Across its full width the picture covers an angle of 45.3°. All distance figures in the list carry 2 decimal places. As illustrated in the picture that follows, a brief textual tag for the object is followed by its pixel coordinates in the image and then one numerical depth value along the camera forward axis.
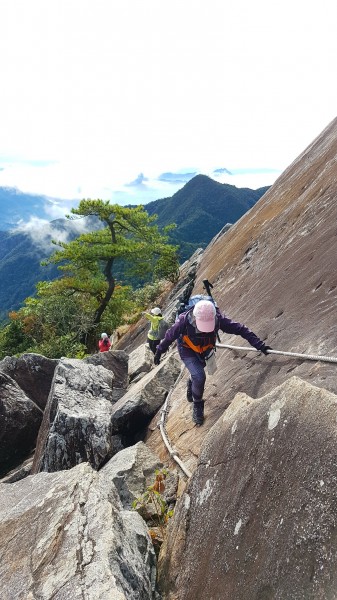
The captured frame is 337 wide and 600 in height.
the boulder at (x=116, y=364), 13.32
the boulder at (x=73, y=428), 7.71
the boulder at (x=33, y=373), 13.40
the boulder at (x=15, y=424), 10.73
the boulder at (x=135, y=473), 6.26
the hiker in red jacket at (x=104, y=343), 20.59
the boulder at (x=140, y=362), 14.36
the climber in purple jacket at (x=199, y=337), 6.72
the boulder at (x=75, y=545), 3.81
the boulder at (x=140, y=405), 9.50
